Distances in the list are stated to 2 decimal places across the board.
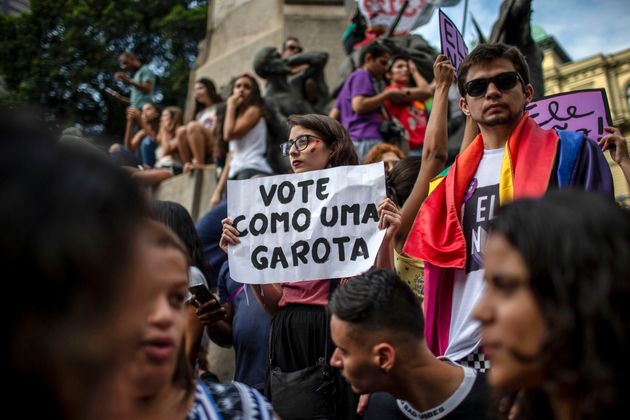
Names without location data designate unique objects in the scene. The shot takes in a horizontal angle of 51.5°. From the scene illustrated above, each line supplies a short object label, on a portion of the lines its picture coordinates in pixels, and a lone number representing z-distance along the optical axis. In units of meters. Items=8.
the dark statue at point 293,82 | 8.05
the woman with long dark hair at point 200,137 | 8.33
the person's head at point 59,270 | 1.01
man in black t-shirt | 2.42
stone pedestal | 10.27
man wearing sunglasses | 2.69
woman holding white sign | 3.01
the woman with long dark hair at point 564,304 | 1.36
